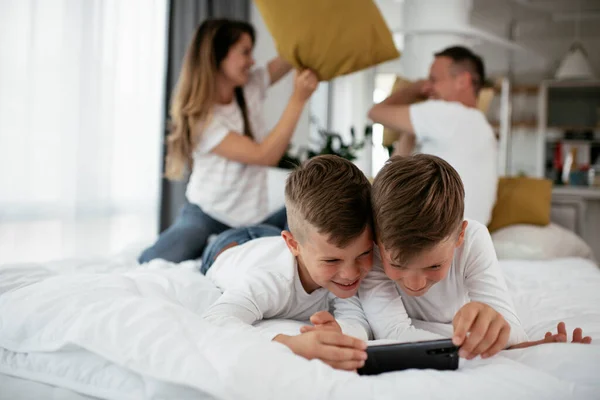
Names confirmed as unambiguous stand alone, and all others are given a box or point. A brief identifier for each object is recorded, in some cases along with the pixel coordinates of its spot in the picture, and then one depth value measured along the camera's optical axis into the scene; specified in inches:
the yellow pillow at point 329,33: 78.0
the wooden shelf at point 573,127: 193.0
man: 86.5
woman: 87.7
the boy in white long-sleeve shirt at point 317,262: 41.8
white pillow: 97.0
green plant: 123.4
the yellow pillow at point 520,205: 107.0
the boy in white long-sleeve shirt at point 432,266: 36.7
